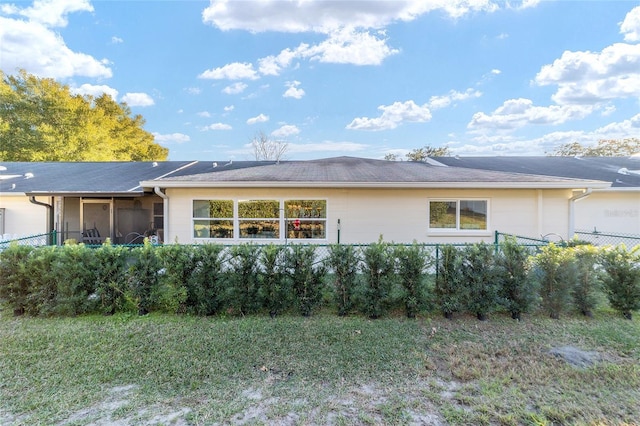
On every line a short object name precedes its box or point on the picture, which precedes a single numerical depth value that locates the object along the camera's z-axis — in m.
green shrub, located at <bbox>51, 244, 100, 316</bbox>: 4.56
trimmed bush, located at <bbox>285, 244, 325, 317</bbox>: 4.63
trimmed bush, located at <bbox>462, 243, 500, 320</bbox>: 4.54
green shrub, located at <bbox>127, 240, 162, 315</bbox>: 4.66
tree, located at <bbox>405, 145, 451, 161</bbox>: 36.53
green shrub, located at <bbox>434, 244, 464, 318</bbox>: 4.57
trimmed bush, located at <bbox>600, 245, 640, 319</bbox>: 4.61
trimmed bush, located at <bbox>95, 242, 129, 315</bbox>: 4.66
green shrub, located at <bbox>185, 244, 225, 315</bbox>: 4.58
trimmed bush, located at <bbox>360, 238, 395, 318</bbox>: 4.57
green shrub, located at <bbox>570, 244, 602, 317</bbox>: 4.66
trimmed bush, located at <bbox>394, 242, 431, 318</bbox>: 4.58
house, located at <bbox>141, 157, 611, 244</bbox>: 7.62
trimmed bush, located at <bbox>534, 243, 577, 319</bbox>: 4.58
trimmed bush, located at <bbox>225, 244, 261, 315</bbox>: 4.60
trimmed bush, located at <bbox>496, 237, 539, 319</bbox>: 4.53
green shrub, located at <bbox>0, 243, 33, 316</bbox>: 4.60
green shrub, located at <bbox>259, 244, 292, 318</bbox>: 4.60
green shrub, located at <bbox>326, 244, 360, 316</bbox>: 4.67
